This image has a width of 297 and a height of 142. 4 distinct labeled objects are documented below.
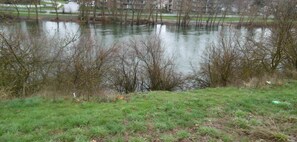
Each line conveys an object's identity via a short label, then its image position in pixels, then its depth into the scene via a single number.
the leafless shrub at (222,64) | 15.23
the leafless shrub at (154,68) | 15.74
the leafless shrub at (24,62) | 11.29
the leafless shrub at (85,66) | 13.30
